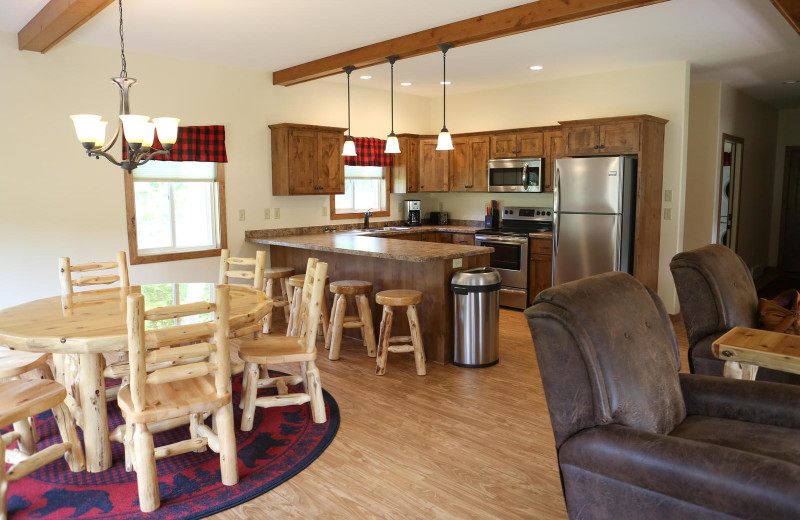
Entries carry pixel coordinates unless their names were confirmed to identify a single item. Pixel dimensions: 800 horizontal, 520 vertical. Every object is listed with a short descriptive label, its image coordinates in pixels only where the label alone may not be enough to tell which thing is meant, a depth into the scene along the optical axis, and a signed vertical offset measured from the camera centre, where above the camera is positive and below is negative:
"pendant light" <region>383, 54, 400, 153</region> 5.08 +0.50
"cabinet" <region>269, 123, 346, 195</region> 5.89 +0.44
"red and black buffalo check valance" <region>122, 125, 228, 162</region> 5.20 +0.52
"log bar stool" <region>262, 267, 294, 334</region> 5.22 -0.75
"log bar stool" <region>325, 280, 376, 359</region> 4.45 -0.92
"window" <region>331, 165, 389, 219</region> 6.99 +0.08
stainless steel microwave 6.43 +0.28
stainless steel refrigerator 5.46 -0.17
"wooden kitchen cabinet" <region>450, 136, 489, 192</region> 6.99 +0.44
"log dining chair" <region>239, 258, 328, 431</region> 3.16 -0.86
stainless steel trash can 4.19 -0.87
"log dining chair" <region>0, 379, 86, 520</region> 2.32 -1.03
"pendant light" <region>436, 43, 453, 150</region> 4.73 +0.49
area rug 2.41 -1.31
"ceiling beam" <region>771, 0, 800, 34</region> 2.88 +0.97
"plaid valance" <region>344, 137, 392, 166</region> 6.82 +0.57
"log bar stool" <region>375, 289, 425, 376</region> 4.11 -0.95
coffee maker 7.55 -0.18
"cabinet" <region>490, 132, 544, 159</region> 6.47 +0.63
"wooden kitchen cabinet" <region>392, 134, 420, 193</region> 7.32 +0.43
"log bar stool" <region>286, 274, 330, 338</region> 4.77 -0.91
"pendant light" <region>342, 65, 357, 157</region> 5.25 +0.48
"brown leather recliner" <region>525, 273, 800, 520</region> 1.53 -0.73
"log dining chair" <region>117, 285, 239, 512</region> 2.33 -0.87
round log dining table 2.42 -0.58
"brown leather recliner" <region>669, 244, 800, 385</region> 2.99 -0.57
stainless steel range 6.24 -0.55
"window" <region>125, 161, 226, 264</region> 5.11 -0.09
